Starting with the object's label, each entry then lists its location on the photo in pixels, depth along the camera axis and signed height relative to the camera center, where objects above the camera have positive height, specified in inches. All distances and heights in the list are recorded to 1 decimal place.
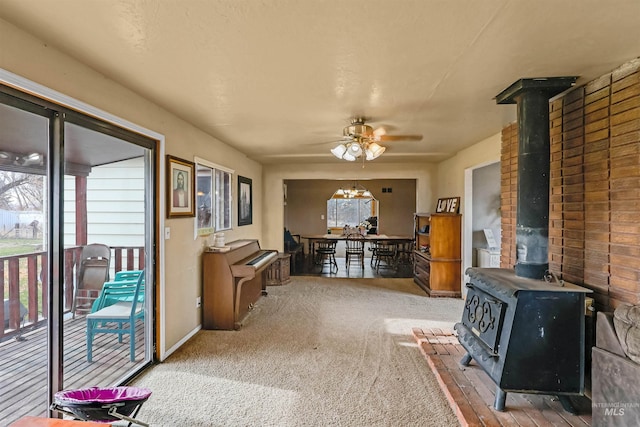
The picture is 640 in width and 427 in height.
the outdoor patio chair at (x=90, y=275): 113.6 -25.1
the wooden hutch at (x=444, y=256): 192.9 -27.9
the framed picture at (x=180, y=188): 114.7 +9.2
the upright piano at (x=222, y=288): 138.5 -35.1
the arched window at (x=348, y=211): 408.5 +0.7
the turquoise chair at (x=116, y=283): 115.5 -28.3
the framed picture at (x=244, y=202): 196.4 +6.3
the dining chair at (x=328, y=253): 285.4 -40.7
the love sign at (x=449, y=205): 195.3 +4.8
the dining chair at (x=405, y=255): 319.2 -48.5
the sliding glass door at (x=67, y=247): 71.9 -11.3
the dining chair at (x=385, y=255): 277.1 -39.1
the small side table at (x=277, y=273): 216.5 -44.2
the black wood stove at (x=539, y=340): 74.9 -31.8
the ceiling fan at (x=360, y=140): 121.3 +29.8
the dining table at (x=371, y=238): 285.1 -25.1
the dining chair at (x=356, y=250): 288.2 -37.4
